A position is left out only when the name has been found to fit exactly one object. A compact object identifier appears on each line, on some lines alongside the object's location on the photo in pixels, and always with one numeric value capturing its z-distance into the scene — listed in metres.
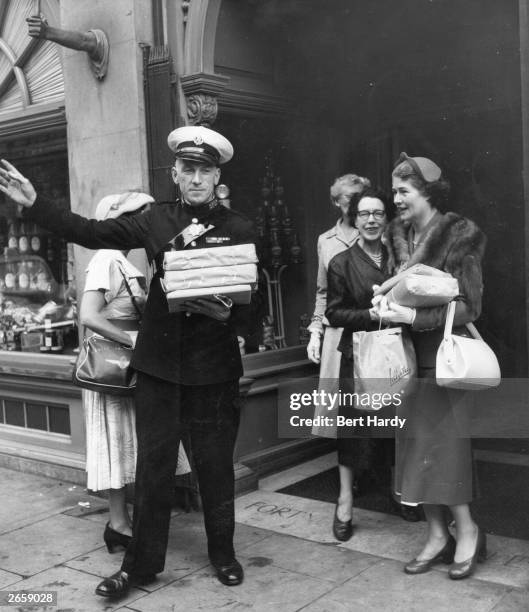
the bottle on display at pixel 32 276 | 7.03
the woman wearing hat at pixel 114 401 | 4.45
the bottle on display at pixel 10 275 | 7.19
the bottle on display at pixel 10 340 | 6.96
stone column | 5.44
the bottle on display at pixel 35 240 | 6.98
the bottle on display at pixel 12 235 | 7.16
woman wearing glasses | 4.55
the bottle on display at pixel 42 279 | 6.93
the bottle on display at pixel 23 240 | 7.09
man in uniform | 4.04
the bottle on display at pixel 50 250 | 6.86
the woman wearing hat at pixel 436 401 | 4.02
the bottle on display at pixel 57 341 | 6.62
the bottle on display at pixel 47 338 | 6.67
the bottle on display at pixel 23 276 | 7.10
